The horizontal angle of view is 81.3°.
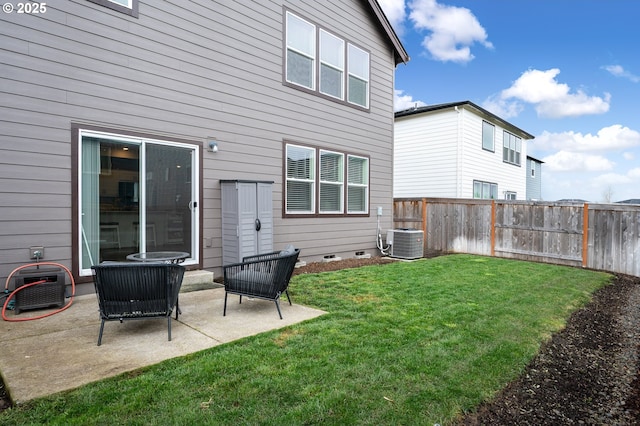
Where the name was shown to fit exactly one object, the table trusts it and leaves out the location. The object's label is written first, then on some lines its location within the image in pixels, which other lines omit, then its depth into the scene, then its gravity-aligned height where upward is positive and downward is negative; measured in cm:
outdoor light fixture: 643 +107
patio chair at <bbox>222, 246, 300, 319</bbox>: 439 -83
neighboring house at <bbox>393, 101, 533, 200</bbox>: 1500 +244
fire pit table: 438 -60
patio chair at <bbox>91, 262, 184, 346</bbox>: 340 -77
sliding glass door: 512 +16
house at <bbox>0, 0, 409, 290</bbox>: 467 +132
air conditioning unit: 976 -92
